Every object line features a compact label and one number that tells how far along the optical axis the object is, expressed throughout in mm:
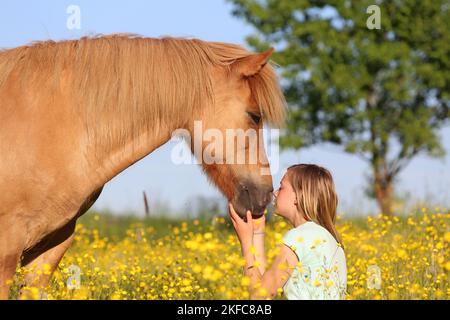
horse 4602
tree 20312
